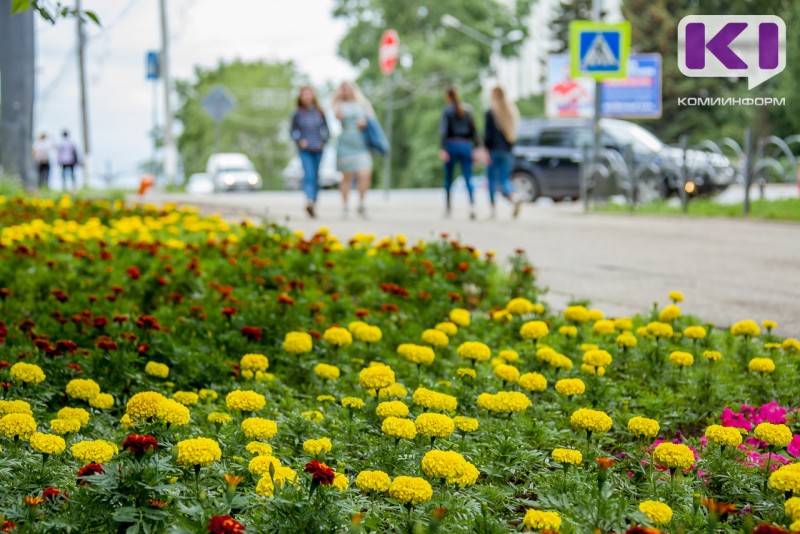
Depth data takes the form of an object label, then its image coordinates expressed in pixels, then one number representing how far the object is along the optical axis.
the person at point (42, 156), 50.08
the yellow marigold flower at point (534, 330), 8.05
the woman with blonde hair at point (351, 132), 27.19
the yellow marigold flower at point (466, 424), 5.65
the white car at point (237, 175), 83.94
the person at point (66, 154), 51.81
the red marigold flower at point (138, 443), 4.23
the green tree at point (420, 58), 100.06
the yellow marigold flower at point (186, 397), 6.50
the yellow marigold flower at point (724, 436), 5.35
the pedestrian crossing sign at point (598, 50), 30.58
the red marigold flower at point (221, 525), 3.62
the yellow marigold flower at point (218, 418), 5.97
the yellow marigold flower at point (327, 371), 6.95
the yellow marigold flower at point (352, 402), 6.16
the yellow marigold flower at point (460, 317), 8.91
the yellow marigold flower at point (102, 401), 6.24
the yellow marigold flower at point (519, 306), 9.20
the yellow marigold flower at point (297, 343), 7.59
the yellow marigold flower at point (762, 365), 7.21
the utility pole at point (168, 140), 55.31
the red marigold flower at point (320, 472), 3.95
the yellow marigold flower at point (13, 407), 5.49
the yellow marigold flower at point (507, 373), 6.74
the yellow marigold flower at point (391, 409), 5.70
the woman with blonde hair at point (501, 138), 28.02
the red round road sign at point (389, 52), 51.94
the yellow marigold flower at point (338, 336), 7.66
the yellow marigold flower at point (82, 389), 6.23
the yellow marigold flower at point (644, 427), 5.57
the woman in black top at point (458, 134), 27.97
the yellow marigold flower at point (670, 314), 8.77
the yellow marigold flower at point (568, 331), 8.51
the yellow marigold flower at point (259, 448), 5.25
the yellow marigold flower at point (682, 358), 7.39
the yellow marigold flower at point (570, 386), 6.41
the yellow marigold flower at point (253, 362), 7.14
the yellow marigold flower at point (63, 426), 5.41
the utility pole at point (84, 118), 60.87
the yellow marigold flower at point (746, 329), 8.10
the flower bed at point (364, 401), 4.43
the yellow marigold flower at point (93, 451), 4.86
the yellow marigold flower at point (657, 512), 4.26
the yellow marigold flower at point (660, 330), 8.19
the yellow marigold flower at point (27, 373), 6.30
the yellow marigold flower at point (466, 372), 6.99
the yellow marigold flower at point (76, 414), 5.74
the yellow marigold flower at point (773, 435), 5.28
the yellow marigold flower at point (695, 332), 8.27
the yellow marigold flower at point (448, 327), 8.34
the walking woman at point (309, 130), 26.45
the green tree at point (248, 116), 144.87
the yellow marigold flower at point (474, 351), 7.13
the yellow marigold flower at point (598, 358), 7.06
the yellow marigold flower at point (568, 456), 5.17
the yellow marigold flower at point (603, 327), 8.45
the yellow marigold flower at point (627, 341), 7.96
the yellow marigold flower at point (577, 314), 8.84
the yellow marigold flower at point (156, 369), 7.16
